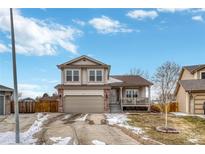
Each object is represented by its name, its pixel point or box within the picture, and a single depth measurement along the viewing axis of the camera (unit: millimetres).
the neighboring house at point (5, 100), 8911
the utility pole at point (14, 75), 4244
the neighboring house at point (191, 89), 8833
